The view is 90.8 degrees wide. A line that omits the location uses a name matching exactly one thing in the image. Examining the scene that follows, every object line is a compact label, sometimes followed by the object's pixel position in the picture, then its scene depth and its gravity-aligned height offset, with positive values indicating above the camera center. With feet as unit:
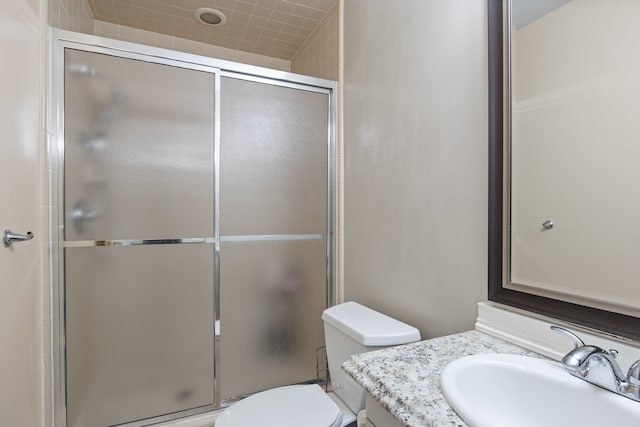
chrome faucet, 1.86 -0.98
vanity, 1.87 -1.16
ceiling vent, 6.53 +4.15
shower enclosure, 4.77 -0.32
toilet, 3.70 -2.45
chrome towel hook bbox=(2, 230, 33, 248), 3.28 -0.29
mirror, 2.22 +0.42
